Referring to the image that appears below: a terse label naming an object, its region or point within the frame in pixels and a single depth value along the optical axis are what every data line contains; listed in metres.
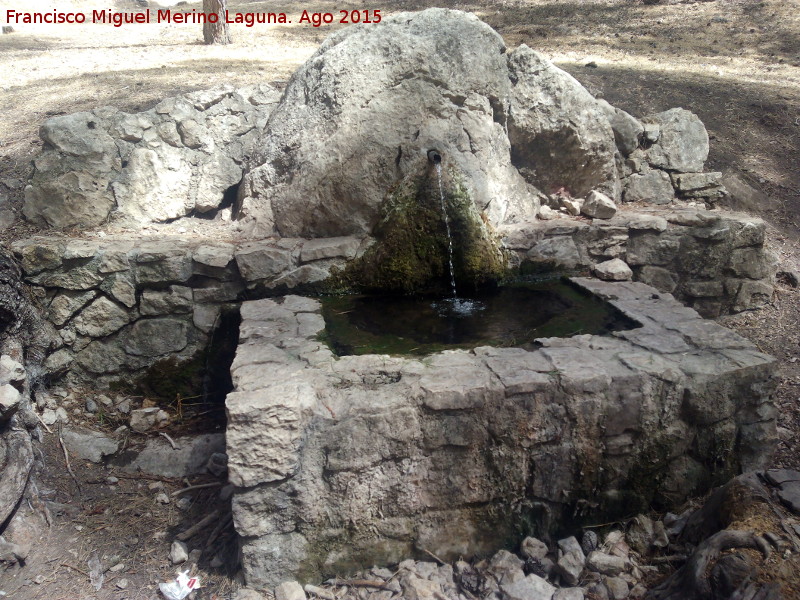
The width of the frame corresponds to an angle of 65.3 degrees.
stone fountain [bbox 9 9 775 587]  2.57
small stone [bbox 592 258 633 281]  3.96
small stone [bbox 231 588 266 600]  2.51
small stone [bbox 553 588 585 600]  2.50
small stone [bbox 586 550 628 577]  2.60
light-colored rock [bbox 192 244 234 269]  3.70
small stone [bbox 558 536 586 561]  2.67
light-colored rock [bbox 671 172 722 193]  5.02
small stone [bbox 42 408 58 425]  3.50
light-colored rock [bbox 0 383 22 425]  2.89
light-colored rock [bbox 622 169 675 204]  4.93
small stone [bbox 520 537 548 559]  2.67
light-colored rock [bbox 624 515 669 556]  2.69
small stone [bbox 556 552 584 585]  2.57
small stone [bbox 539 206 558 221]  4.49
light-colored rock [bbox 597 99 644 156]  4.88
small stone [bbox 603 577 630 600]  2.49
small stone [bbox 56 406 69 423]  3.55
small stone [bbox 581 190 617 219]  4.32
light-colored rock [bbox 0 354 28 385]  3.12
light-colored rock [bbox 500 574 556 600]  2.51
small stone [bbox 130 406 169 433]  3.60
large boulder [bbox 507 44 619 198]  4.54
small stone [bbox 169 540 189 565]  2.79
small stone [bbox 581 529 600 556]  2.72
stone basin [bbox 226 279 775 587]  2.50
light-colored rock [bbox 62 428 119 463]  3.40
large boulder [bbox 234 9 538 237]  4.04
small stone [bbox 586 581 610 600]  2.51
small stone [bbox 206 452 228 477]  3.30
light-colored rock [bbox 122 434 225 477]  3.37
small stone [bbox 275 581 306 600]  2.51
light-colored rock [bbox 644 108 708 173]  5.04
